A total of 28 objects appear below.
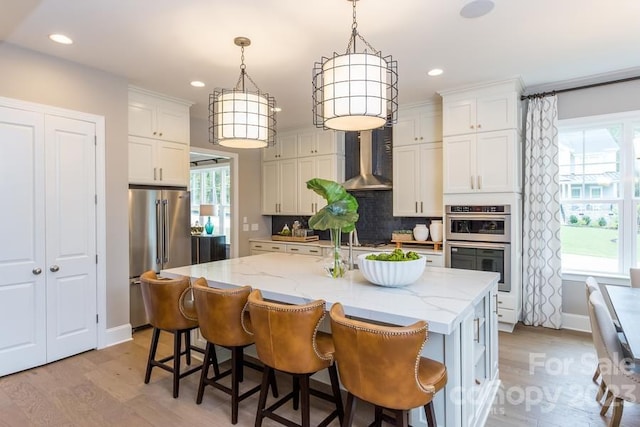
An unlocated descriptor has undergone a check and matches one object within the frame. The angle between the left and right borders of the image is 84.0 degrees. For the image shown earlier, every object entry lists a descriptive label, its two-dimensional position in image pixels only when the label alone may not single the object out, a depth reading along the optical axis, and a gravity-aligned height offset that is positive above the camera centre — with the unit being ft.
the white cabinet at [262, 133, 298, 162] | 19.07 +3.41
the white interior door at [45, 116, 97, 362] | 10.40 -0.77
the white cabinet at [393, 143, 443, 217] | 14.75 +1.30
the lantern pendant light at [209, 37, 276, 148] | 8.64 +2.32
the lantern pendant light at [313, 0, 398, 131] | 6.70 +2.39
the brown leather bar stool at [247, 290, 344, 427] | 6.01 -2.26
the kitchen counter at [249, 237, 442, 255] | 14.25 -1.61
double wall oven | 12.60 -1.06
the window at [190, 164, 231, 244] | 23.86 +1.29
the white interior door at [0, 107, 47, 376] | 9.55 -0.86
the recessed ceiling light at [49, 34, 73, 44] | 9.17 +4.54
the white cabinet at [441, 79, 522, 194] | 12.37 +2.58
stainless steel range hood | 16.01 +1.54
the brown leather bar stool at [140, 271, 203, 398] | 8.28 -2.32
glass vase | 8.70 -1.24
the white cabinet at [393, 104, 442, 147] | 14.73 +3.62
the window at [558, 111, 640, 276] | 12.15 +0.62
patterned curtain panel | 12.80 -0.33
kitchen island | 6.01 -1.65
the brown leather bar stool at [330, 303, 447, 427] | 4.89 -2.22
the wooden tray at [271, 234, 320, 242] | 18.10 -1.44
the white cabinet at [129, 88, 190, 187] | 13.06 +2.79
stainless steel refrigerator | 12.92 -0.88
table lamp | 21.22 -0.01
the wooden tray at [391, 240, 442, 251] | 14.38 -1.36
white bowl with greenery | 7.24 -1.25
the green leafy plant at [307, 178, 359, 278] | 8.34 +0.01
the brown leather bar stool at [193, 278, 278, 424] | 7.21 -2.29
